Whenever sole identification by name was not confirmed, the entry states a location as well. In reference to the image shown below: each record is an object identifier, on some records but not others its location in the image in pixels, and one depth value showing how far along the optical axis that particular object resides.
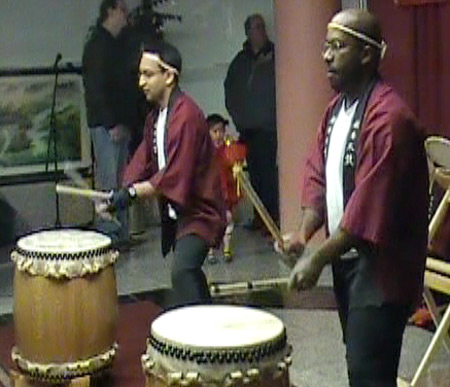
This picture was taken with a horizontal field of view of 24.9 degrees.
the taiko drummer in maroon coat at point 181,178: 3.31
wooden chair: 3.16
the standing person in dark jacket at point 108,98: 5.57
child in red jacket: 5.30
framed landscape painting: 5.91
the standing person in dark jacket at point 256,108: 5.94
